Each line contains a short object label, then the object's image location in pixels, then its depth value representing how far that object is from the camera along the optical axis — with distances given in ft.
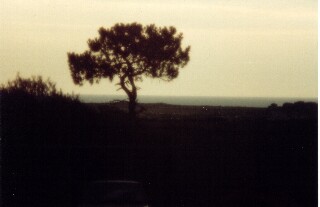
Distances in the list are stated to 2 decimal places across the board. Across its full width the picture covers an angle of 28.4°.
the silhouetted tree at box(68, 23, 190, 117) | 138.31
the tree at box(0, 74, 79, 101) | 99.40
